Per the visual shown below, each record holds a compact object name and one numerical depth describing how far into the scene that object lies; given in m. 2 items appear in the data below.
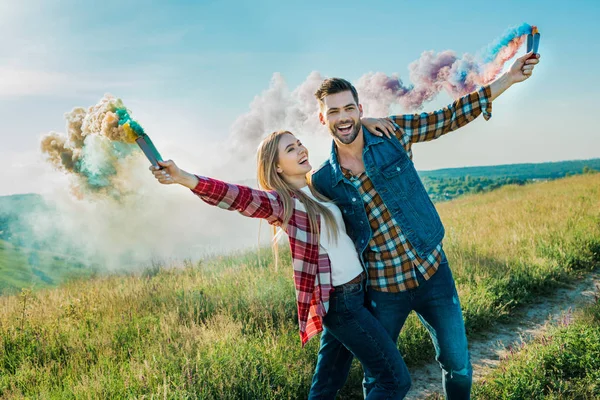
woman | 2.86
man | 3.21
